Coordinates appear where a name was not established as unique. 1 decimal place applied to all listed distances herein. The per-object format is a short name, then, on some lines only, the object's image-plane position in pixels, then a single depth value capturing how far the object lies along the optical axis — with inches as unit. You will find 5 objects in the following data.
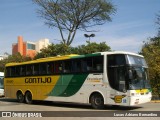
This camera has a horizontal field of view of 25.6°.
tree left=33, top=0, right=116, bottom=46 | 1744.7
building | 5093.5
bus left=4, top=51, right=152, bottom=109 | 705.6
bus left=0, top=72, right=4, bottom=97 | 1279.5
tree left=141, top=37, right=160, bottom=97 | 1040.2
